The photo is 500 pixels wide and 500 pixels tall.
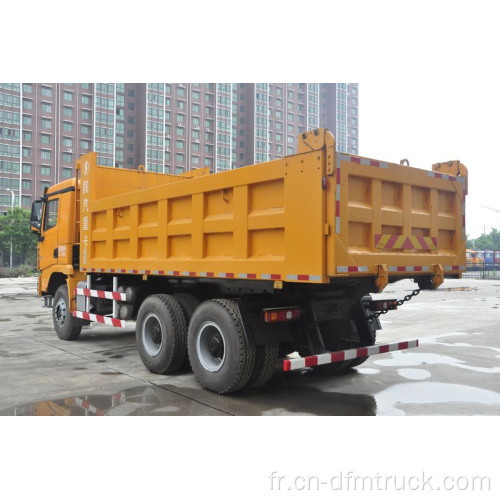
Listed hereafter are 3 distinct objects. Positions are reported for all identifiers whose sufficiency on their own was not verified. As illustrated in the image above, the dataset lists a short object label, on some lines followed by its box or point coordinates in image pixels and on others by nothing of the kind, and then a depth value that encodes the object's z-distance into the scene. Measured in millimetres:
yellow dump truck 4828
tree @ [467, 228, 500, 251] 92250
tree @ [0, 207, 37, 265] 51906
